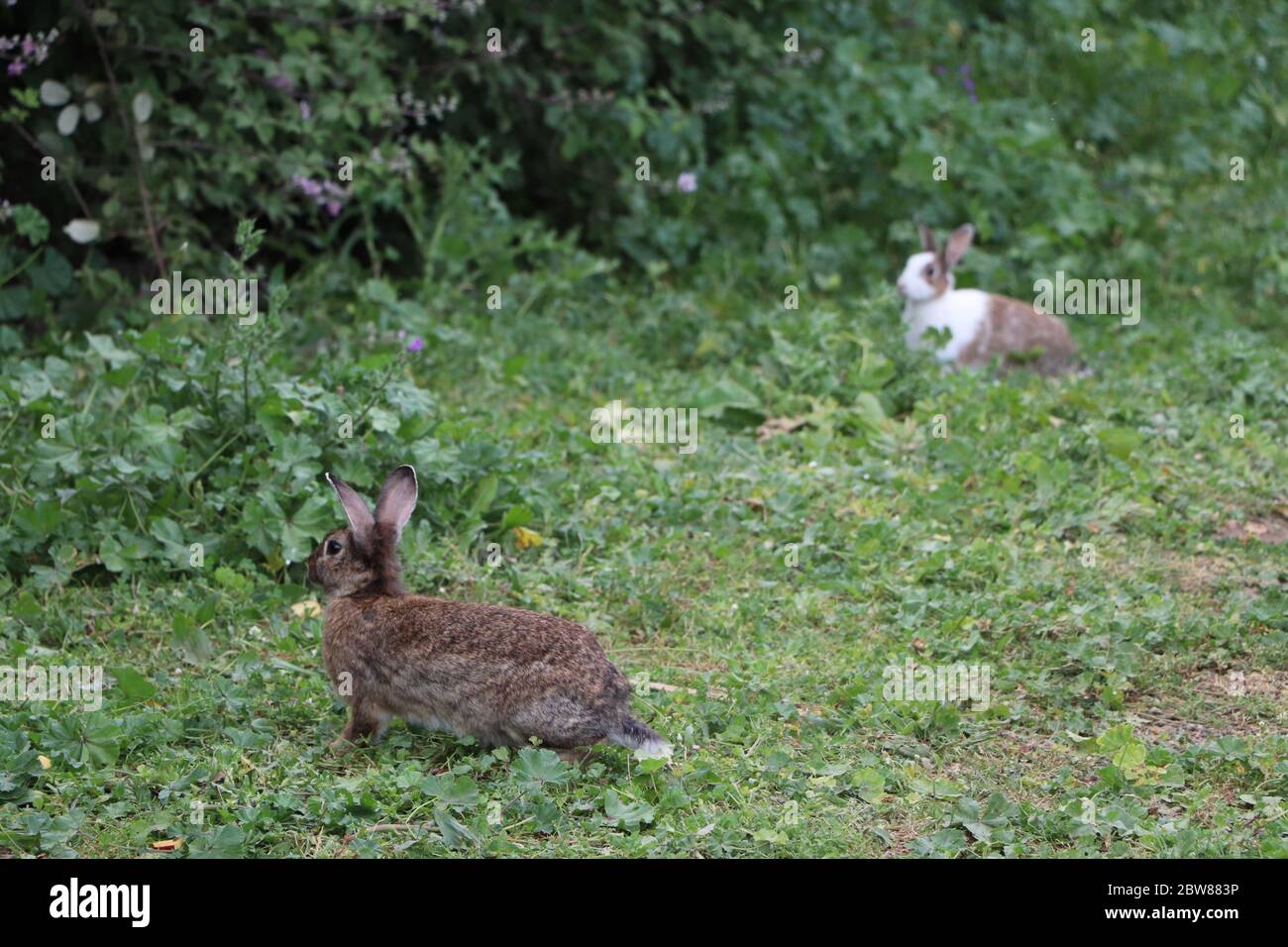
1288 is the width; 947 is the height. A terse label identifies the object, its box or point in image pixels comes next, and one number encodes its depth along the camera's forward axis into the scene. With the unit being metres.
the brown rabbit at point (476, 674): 4.73
